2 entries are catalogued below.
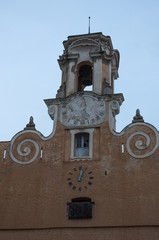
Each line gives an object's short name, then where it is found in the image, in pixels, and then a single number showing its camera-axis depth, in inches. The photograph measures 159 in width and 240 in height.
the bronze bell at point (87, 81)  964.4
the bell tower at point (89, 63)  881.5
